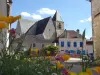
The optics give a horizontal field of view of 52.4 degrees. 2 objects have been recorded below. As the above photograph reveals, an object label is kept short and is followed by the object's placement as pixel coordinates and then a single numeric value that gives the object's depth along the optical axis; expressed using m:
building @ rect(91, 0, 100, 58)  9.04
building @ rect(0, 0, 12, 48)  4.19
